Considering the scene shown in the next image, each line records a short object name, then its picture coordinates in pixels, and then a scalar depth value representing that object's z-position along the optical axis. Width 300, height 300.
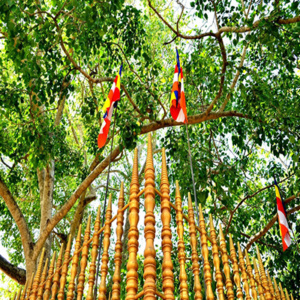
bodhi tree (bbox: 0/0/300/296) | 4.30
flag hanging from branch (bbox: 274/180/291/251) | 4.10
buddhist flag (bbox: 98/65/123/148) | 3.65
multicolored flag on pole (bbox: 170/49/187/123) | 3.53
